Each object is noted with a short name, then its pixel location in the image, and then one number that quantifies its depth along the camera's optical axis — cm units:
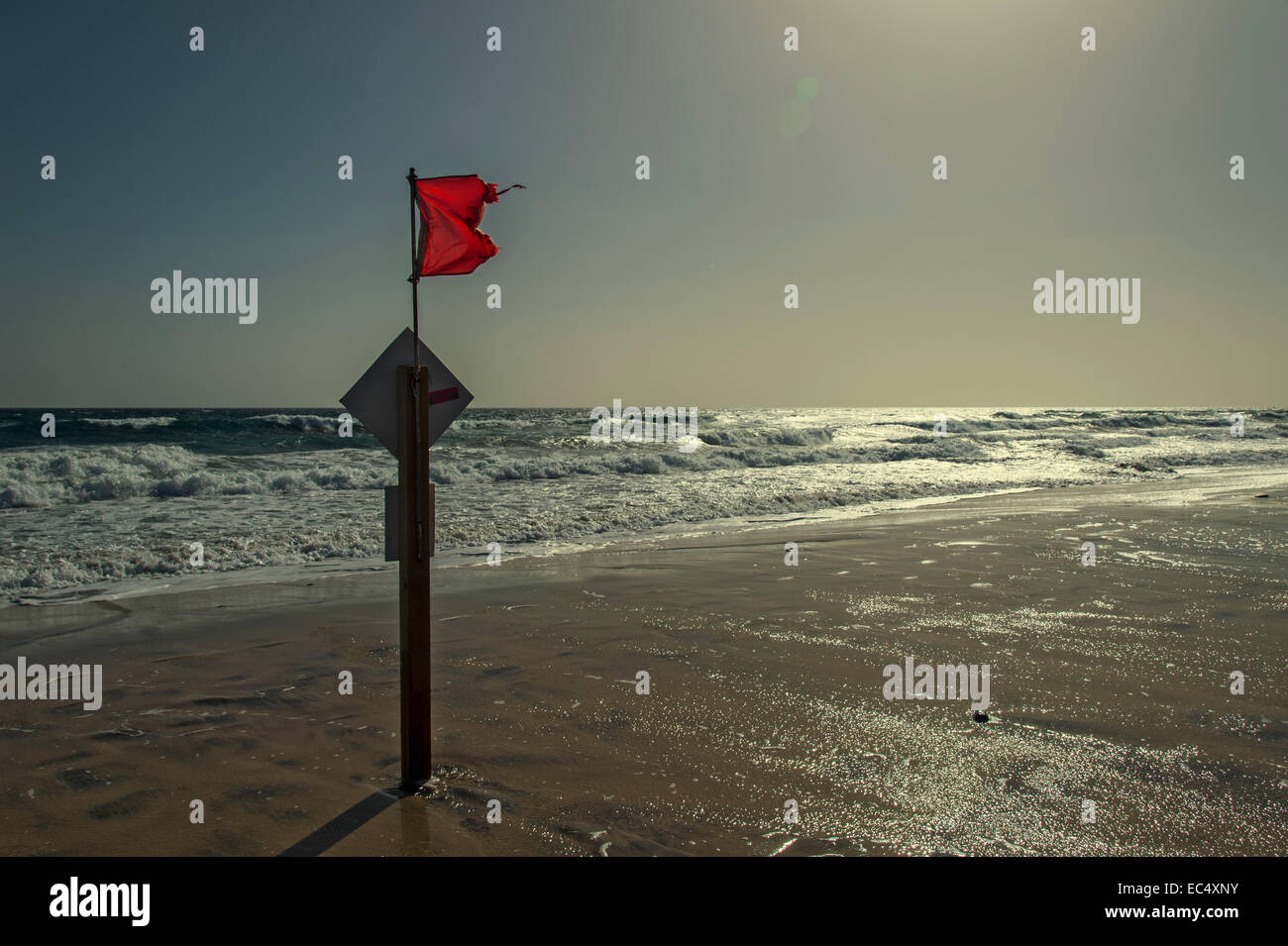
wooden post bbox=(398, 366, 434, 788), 389
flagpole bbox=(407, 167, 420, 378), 393
